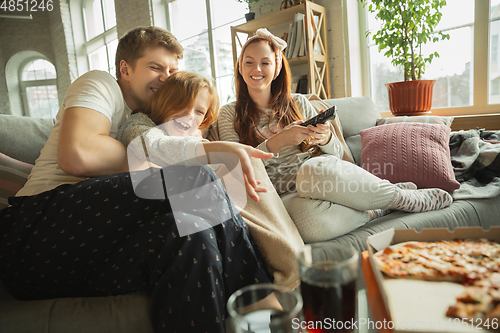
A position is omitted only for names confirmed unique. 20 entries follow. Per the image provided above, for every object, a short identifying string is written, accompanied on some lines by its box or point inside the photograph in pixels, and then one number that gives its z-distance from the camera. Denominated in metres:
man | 0.67
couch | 0.73
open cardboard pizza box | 0.30
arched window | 7.11
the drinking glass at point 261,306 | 0.31
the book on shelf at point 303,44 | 2.64
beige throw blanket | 0.80
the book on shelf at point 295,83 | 2.84
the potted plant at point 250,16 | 3.03
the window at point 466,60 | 2.24
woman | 1.11
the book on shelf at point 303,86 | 2.77
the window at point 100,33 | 5.64
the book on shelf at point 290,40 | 2.73
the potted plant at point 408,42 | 2.04
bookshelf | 2.64
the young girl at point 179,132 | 0.84
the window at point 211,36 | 4.17
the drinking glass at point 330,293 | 0.33
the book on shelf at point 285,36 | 2.89
